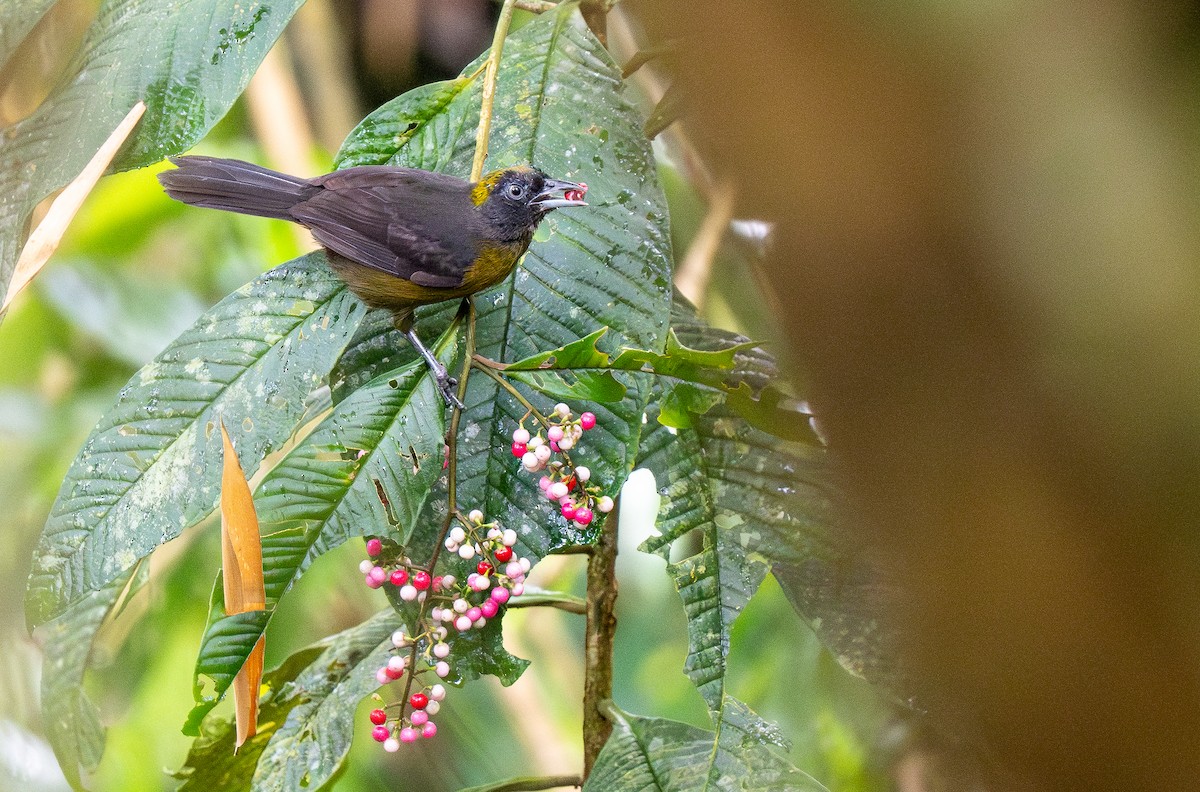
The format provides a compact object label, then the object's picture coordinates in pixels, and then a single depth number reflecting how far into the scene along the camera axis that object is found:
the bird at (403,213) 7.96
